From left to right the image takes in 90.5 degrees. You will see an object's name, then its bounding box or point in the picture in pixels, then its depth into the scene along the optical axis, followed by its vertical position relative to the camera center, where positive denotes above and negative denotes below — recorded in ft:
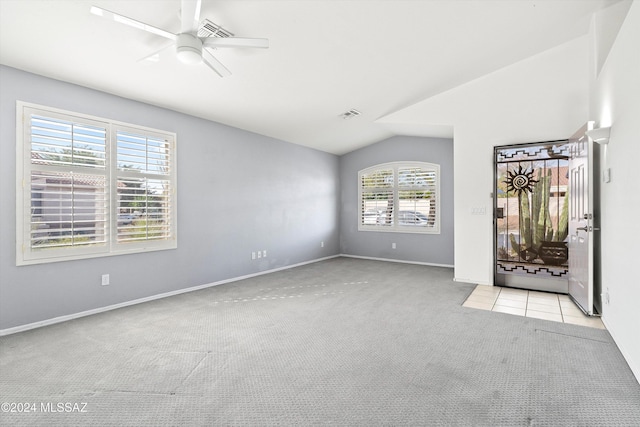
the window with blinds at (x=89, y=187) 10.52 +0.94
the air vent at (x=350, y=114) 17.48 +5.54
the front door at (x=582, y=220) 11.19 -0.28
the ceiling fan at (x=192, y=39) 7.42 +4.45
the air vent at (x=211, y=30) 8.92 +5.28
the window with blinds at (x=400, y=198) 22.63 +1.09
